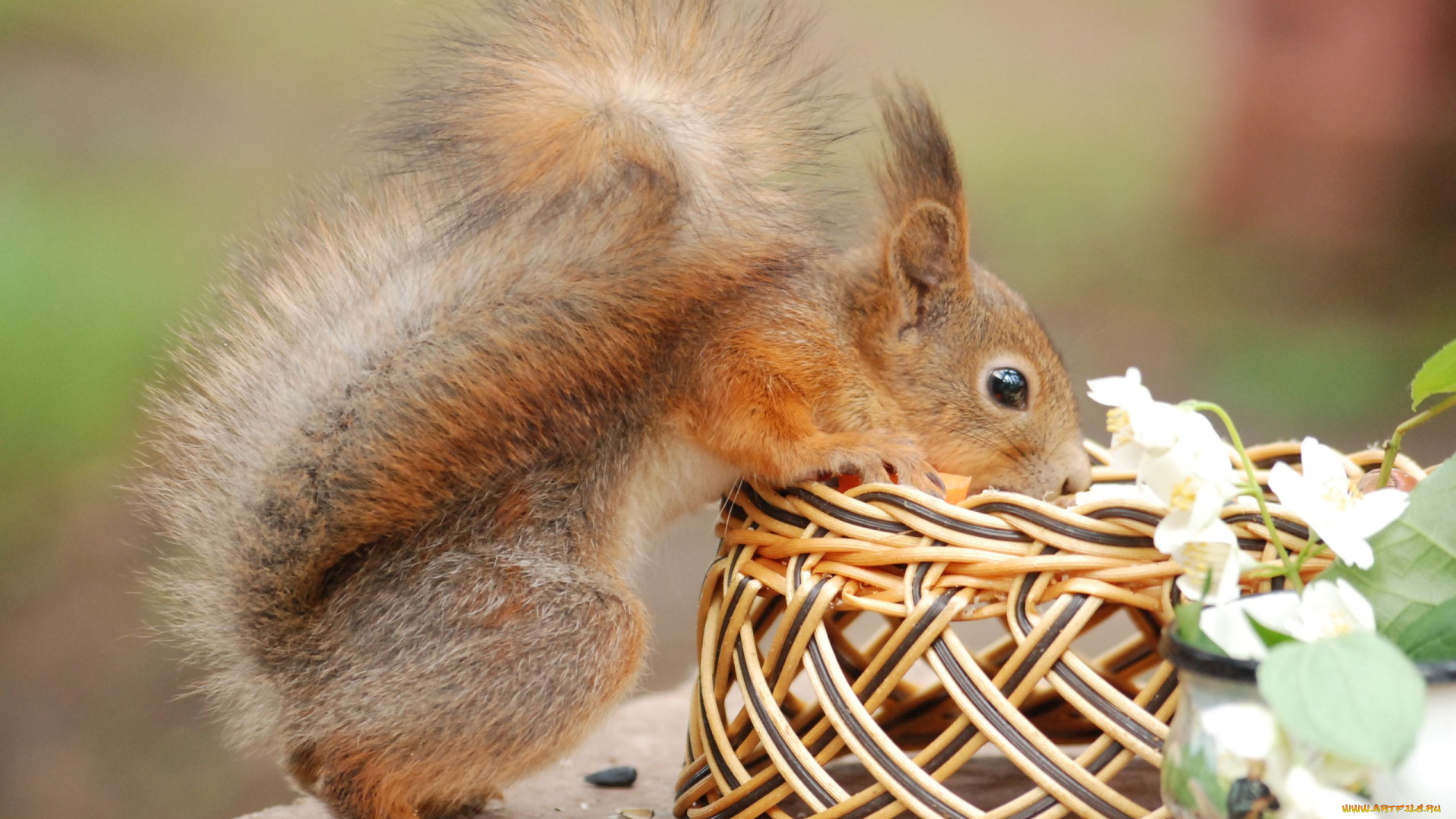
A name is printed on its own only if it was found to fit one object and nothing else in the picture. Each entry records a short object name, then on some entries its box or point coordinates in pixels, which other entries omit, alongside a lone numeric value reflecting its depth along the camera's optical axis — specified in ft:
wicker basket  9.80
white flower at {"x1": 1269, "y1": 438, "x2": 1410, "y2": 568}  9.74
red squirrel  9.91
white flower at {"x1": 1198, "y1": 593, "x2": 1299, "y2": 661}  9.70
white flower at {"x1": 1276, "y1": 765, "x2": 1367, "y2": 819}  9.53
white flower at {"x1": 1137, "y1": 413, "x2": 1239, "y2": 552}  9.75
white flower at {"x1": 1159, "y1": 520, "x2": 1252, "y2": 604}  9.73
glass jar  9.67
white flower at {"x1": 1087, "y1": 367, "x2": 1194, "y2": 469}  9.77
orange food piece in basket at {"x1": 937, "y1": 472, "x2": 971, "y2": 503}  10.01
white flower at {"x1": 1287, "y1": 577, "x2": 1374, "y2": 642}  9.70
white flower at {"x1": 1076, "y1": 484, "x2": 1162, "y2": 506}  9.83
